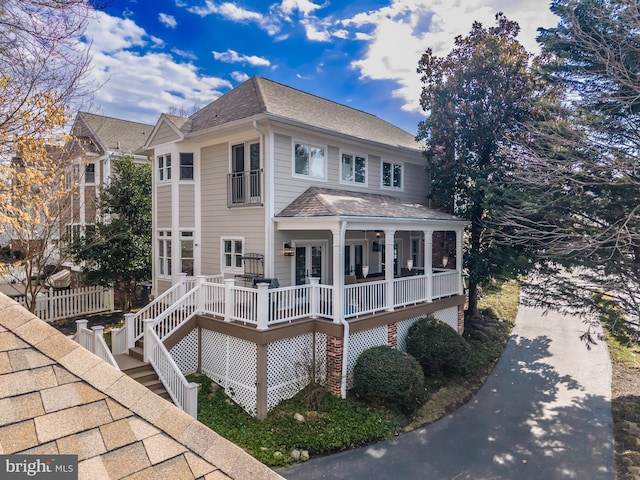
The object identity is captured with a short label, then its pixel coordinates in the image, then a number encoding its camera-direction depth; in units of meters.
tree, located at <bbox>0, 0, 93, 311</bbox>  4.73
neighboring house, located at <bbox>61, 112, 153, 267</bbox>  17.29
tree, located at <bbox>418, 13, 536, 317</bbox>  15.10
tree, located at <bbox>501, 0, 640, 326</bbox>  9.91
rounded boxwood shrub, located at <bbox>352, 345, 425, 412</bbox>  10.29
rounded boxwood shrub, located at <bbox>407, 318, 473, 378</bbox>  12.30
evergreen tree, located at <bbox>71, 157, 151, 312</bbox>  15.62
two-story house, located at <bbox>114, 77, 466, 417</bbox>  10.55
